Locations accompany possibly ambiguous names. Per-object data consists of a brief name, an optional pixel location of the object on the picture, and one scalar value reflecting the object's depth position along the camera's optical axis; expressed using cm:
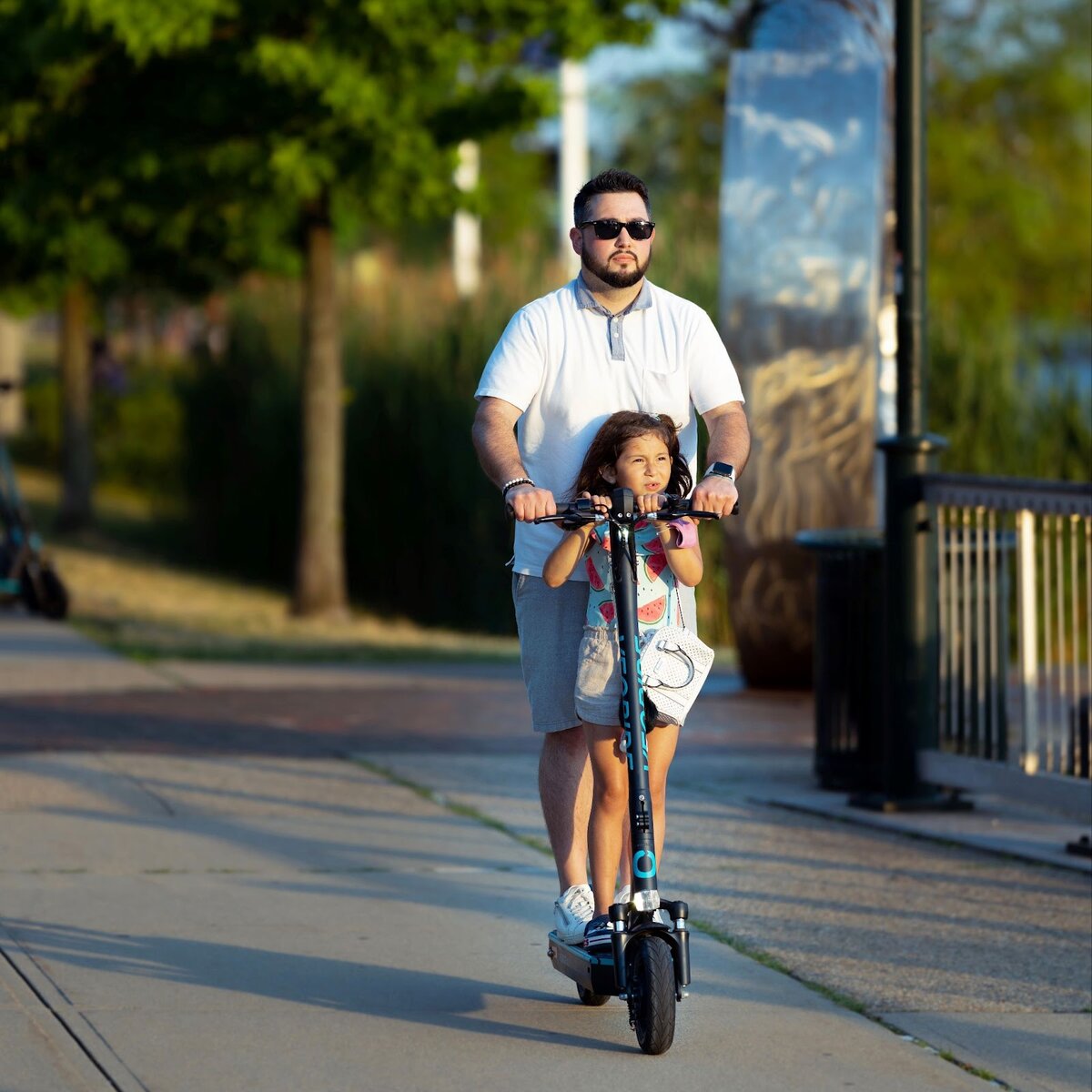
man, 979
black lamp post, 1574
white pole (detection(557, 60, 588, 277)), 5434
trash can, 1655
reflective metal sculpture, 2244
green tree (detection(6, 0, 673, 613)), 2641
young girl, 962
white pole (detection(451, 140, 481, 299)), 3566
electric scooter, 925
